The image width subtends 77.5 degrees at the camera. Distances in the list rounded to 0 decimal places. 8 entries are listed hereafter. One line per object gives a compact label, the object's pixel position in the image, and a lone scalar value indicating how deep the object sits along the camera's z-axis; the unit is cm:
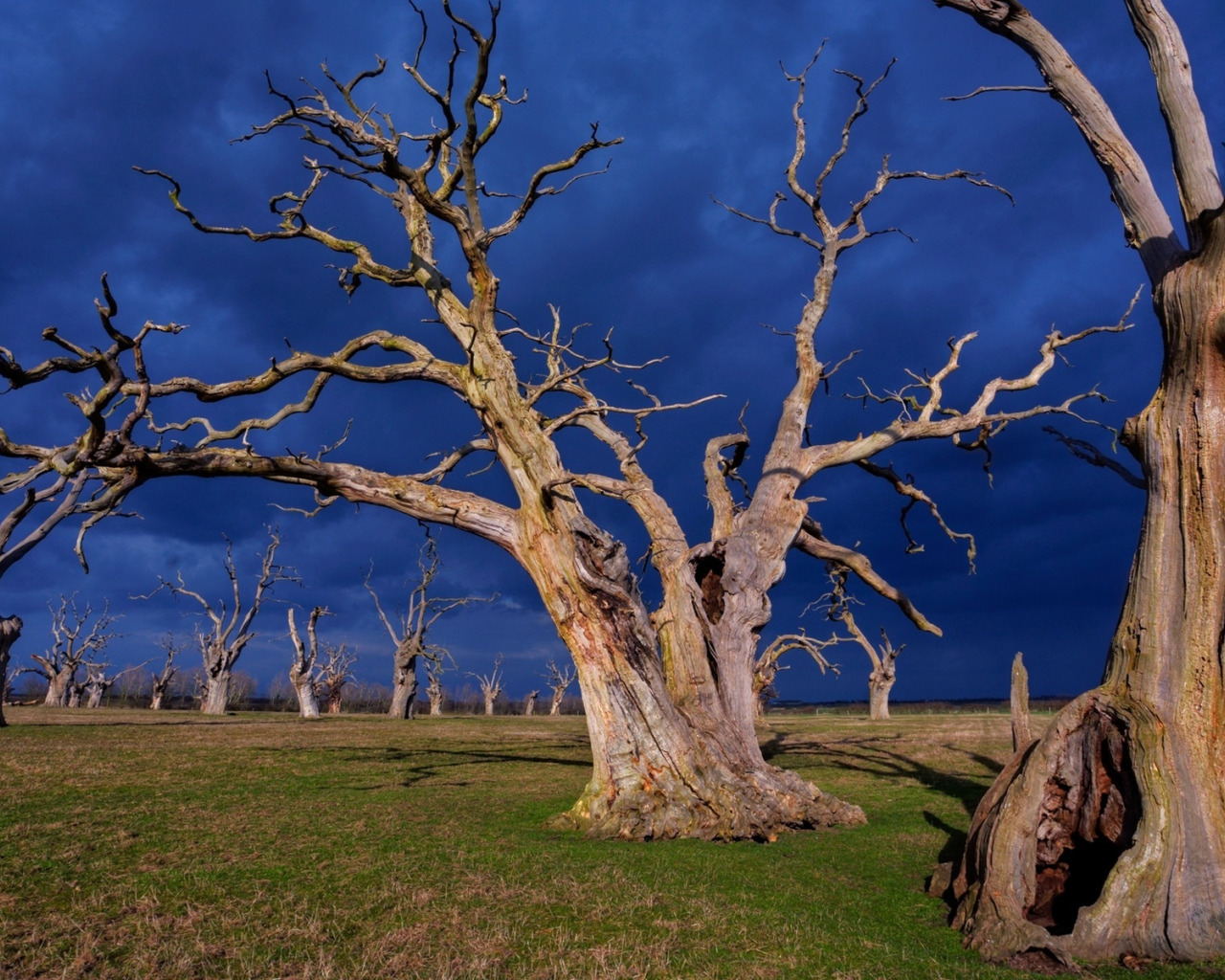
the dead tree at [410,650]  4047
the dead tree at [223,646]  4206
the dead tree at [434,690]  5800
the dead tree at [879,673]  3844
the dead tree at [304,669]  3916
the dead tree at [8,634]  2389
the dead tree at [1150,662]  586
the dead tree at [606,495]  1029
